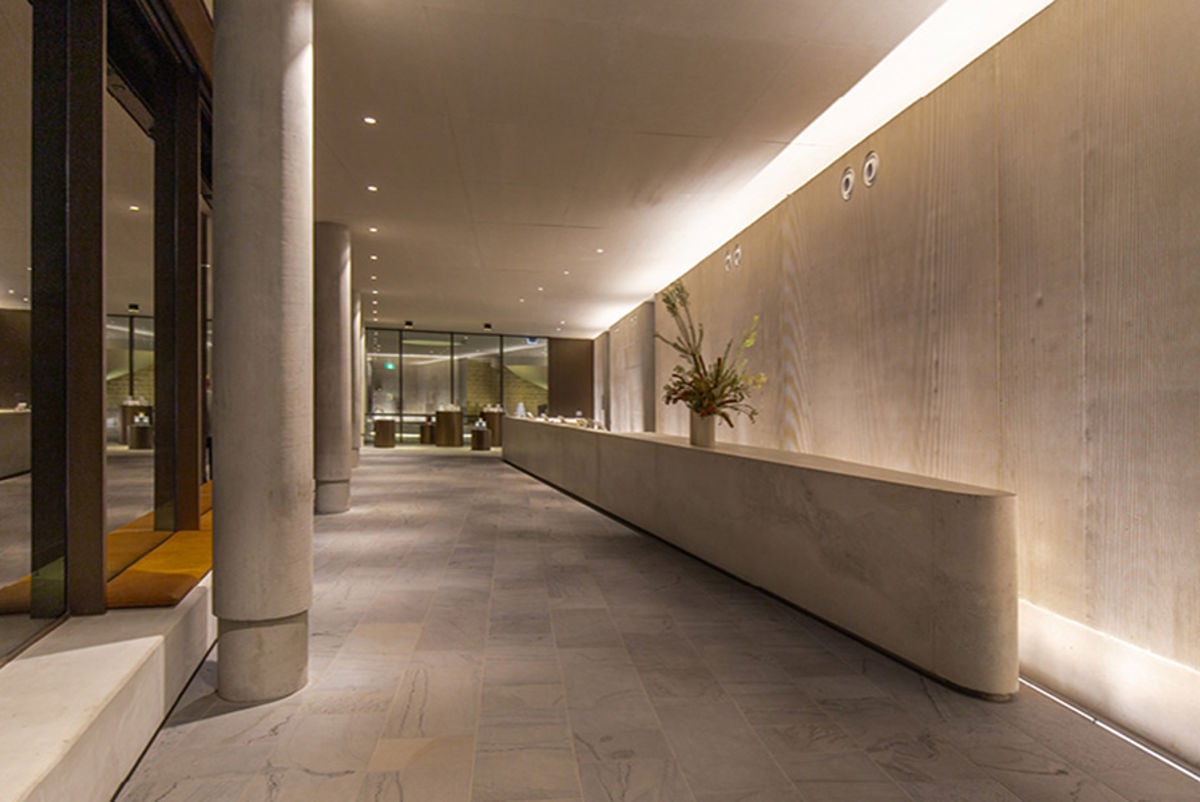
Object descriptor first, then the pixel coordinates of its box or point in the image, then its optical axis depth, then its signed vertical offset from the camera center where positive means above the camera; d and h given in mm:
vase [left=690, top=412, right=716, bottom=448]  5566 -204
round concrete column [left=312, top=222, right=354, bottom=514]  7723 +577
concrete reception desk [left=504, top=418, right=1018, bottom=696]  2908 -788
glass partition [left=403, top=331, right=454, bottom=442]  21406 +1191
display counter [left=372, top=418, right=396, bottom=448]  19203 -617
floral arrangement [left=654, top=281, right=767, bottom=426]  5418 +171
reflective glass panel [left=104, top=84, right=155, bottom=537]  4078 +1173
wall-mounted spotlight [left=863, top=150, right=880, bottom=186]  5066 +1885
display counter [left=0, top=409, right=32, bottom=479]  2562 -116
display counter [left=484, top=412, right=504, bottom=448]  19500 -367
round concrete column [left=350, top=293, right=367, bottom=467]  14812 +842
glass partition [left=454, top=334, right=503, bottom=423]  22031 +1332
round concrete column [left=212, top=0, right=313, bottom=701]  2729 +289
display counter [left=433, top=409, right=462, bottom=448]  19547 -526
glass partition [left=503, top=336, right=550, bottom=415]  22750 +1307
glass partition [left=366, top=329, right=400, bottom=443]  21094 +1184
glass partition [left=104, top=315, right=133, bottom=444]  2875 +222
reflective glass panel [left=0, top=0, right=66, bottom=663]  2485 +169
